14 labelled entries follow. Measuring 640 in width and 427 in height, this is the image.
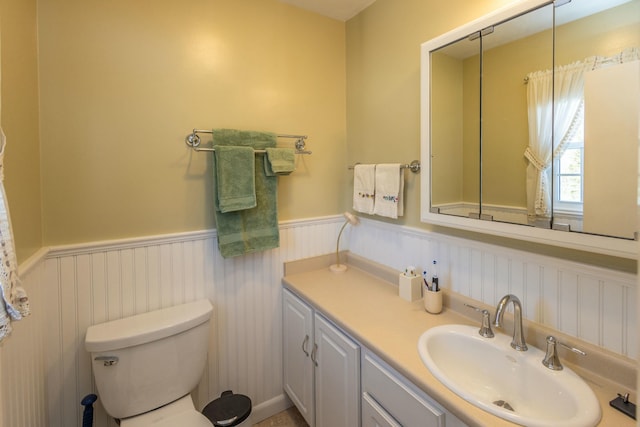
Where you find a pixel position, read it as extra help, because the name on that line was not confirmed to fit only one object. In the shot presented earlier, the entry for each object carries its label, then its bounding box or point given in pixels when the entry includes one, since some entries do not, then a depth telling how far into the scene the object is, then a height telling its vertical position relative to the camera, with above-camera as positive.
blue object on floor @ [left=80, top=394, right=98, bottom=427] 1.27 -0.86
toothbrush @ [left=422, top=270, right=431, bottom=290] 1.47 -0.38
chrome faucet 1.08 -0.41
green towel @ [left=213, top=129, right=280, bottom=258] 1.58 -0.07
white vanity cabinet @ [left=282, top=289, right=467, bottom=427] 1.01 -0.73
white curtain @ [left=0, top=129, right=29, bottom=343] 0.59 -0.15
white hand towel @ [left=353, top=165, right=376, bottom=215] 1.78 +0.09
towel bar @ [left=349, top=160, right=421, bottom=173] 1.57 +0.19
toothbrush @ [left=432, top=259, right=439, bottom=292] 1.40 -0.38
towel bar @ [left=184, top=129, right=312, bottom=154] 1.54 +0.32
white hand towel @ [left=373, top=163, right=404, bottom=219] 1.64 +0.07
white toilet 1.27 -0.70
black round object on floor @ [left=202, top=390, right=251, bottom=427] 1.39 -0.98
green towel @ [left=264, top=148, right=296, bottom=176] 1.66 +0.23
